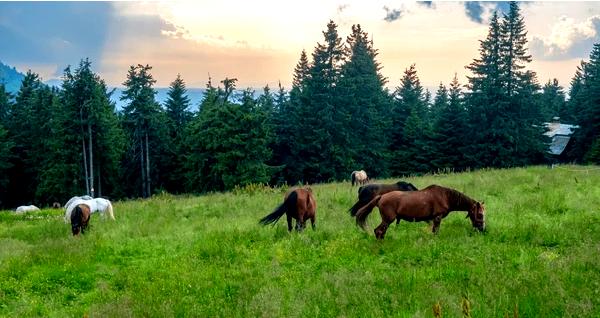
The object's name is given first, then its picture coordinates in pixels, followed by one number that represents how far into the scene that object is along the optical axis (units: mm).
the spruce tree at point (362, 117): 55250
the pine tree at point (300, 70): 62944
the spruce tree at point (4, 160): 56400
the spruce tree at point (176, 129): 60844
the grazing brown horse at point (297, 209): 14031
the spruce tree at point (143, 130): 56375
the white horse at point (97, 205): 19942
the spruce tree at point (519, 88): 50531
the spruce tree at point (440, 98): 78688
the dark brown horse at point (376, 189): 15328
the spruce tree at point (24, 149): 58812
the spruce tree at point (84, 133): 50688
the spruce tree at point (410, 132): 56344
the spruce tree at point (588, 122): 50250
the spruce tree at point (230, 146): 49125
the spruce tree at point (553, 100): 58888
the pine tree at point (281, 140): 56250
